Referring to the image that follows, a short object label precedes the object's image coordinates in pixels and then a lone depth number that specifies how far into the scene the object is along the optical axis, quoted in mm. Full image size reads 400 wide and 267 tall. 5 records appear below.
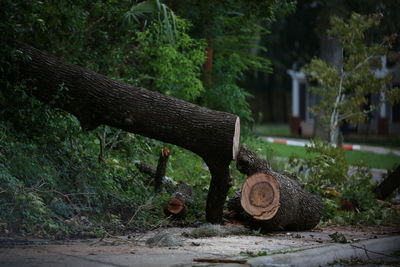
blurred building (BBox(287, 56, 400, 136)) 71062
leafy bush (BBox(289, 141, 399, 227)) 20469
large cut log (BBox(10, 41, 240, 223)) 16766
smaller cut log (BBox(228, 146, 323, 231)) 16891
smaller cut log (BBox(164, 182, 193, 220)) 17841
